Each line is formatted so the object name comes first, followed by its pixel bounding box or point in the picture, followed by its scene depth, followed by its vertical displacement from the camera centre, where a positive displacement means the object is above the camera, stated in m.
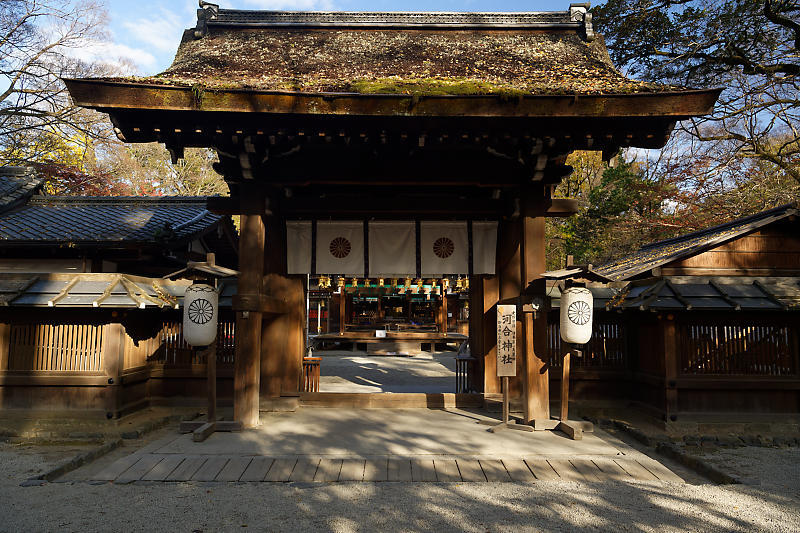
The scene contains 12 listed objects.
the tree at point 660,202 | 13.24 +3.66
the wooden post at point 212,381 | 6.34 -1.06
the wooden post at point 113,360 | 6.88 -0.83
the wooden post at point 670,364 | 6.77 -0.86
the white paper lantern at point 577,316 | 6.10 -0.12
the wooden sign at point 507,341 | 6.52 -0.49
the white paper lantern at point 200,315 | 6.08 -0.12
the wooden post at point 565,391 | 6.36 -1.19
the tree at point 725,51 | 11.41 +6.85
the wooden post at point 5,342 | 6.98 -0.57
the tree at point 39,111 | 13.48 +6.08
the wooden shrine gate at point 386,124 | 5.57 +2.33
